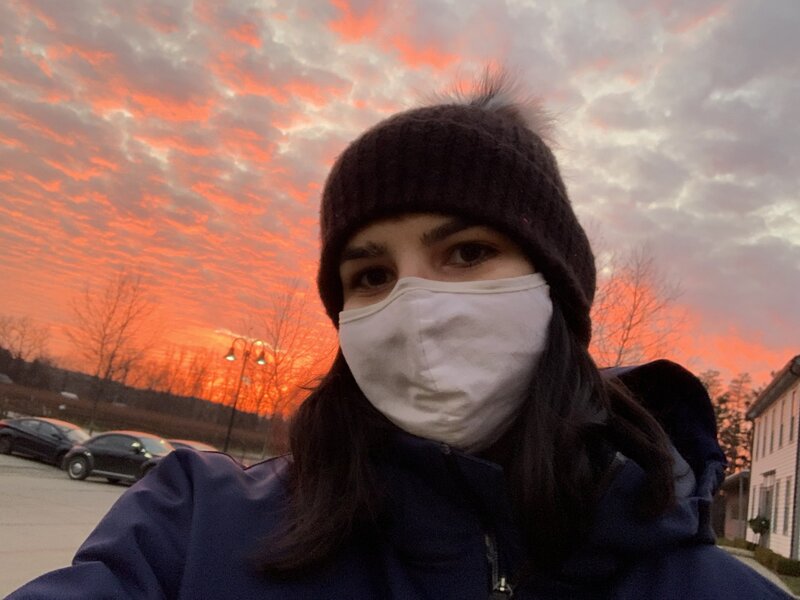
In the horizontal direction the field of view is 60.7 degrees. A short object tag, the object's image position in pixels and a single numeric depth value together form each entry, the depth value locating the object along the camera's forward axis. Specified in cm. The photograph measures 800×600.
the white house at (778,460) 2295
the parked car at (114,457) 1844
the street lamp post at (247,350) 2621
